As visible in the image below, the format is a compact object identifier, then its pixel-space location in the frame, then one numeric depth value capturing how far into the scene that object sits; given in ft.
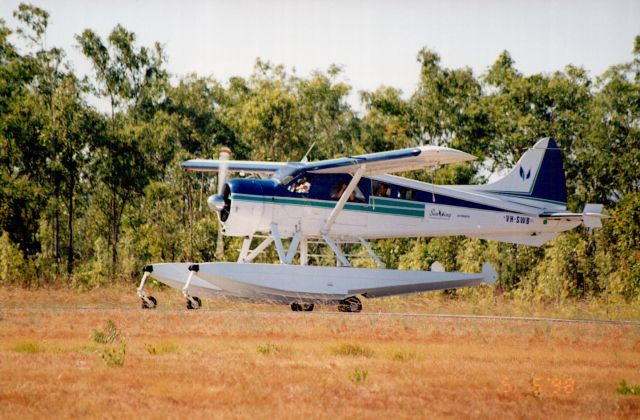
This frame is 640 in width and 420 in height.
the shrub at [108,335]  44.91
